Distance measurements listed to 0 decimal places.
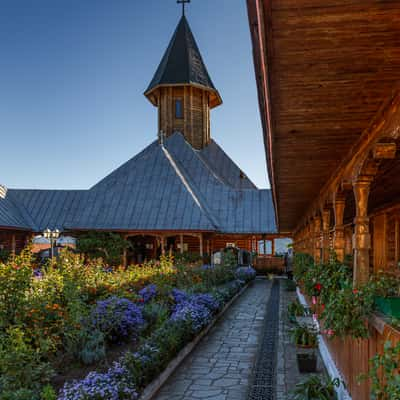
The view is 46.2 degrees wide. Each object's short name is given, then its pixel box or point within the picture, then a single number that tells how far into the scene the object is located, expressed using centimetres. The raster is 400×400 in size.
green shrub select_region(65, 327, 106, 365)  611
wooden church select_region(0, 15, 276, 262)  2342
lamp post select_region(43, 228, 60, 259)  1855
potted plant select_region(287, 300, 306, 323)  1030
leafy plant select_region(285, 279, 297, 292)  1783
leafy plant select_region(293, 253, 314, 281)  1086
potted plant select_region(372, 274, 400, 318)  348
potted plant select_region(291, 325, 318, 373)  768
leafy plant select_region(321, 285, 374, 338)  385
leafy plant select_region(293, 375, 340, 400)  486
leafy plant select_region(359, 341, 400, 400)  234
